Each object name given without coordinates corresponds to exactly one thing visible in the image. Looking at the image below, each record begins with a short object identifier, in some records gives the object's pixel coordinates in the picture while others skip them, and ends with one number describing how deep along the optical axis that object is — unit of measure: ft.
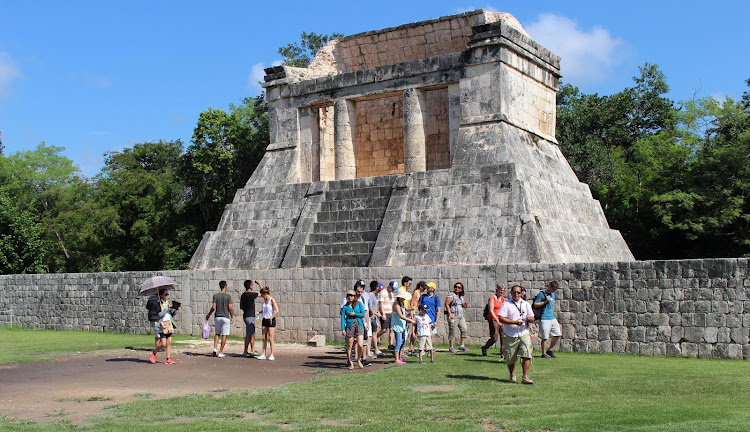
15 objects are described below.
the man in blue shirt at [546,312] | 49.60
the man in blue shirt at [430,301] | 51.62
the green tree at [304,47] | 140.87
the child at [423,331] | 48.19
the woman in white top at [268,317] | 52.75
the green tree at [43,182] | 165.37
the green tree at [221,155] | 122.31
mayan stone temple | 63.00
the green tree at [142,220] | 129.70
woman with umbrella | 50.75
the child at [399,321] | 48.03
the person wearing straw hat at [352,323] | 47.57
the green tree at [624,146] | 106.42
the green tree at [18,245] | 113.60
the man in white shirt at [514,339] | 39.32
